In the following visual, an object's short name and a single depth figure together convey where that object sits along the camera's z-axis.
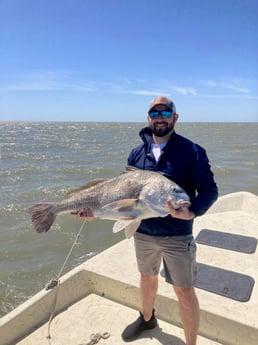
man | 2.89
